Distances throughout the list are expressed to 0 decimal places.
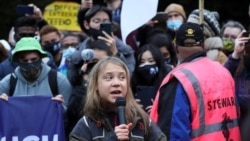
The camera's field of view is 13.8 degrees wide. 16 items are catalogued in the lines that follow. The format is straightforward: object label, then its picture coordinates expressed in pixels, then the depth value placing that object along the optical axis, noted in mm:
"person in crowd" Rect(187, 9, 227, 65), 11695
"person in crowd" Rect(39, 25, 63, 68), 13031
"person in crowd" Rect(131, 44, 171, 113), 10422
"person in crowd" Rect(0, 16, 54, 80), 11875
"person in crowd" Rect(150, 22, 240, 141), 8773
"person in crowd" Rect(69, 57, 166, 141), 8180
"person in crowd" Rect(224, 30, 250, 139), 9473
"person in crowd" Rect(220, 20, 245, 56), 12406
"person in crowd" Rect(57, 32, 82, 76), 13944
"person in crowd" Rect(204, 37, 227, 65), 11641
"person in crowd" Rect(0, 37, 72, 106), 10398
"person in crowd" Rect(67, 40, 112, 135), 10352
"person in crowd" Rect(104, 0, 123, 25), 13562
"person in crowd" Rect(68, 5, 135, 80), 11039
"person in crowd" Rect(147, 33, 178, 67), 11836
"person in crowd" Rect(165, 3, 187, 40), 13516
